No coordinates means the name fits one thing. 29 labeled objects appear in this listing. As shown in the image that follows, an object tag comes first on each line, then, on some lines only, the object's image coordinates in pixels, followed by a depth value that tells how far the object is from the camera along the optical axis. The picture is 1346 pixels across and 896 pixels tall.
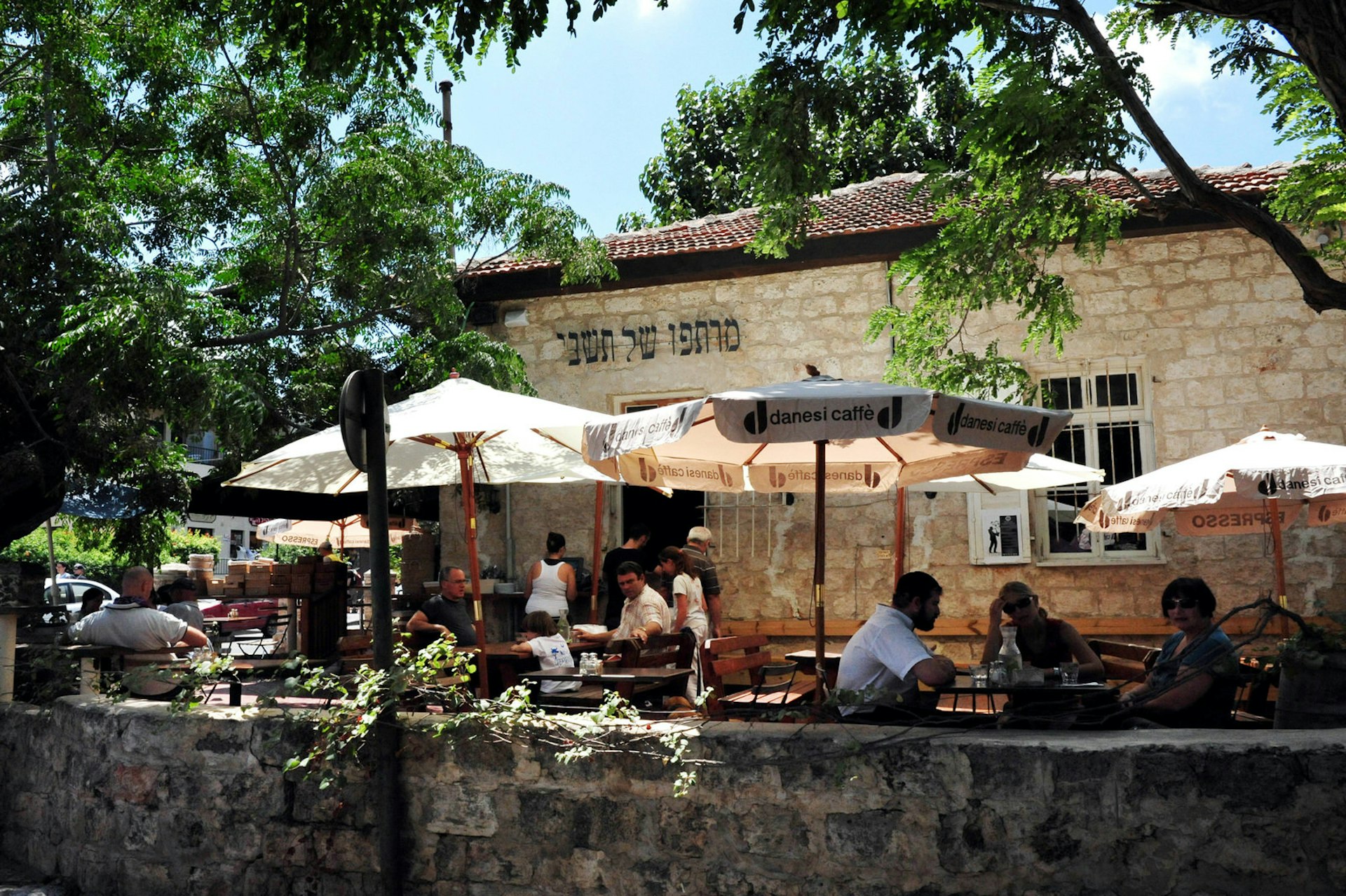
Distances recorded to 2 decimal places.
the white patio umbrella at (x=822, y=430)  5.08
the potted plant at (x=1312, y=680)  4.45
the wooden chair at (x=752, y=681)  5.17
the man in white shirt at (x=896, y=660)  4.68
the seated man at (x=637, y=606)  7.76
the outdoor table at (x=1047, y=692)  4.92
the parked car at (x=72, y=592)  20.78
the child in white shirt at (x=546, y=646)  6.99
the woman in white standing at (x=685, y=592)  8.42
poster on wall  10.35
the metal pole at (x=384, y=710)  4.88
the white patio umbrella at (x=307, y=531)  17.25
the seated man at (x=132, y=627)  7.04
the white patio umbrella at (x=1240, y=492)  6.95
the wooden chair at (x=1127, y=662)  6.43
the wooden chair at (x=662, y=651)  6.72
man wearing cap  9.45
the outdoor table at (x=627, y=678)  5.95
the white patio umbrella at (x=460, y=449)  6.68
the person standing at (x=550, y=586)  9.12
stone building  9.82
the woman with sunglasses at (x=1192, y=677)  4.68
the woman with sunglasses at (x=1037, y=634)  6.51
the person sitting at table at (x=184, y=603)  8.75
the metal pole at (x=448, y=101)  23.33
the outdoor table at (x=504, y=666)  7.12
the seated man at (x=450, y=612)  8.27
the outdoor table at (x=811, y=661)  6.56
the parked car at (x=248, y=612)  17.95
